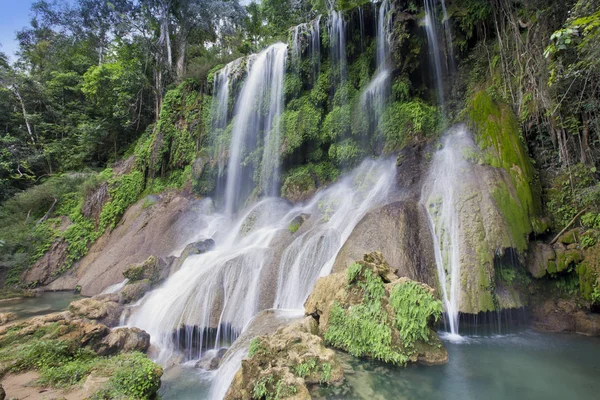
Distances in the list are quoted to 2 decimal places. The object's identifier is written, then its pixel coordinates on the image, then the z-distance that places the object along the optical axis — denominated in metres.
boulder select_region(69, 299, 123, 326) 7.80
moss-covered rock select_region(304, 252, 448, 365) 5.09
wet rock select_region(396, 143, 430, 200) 9.46
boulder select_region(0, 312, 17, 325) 7.40
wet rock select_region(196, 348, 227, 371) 6.21
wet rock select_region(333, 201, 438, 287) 7.01
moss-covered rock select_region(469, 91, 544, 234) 7.44
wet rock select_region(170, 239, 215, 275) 10.61
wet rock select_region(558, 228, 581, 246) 7.24
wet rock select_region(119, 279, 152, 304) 9.16
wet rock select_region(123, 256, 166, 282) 10.02
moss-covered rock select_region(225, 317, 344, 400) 3.89
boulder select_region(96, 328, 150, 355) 5.91
